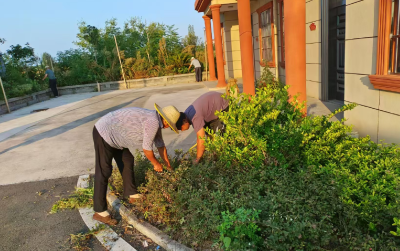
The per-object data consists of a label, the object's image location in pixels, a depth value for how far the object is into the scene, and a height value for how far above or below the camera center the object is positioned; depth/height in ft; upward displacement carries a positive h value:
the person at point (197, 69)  55.01 -1.59
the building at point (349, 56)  12.66 -0.43
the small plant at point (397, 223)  6.61 -3.80
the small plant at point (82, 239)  10.05 -5.59
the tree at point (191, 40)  64.94 +4.26
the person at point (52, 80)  55.88 -1.29
